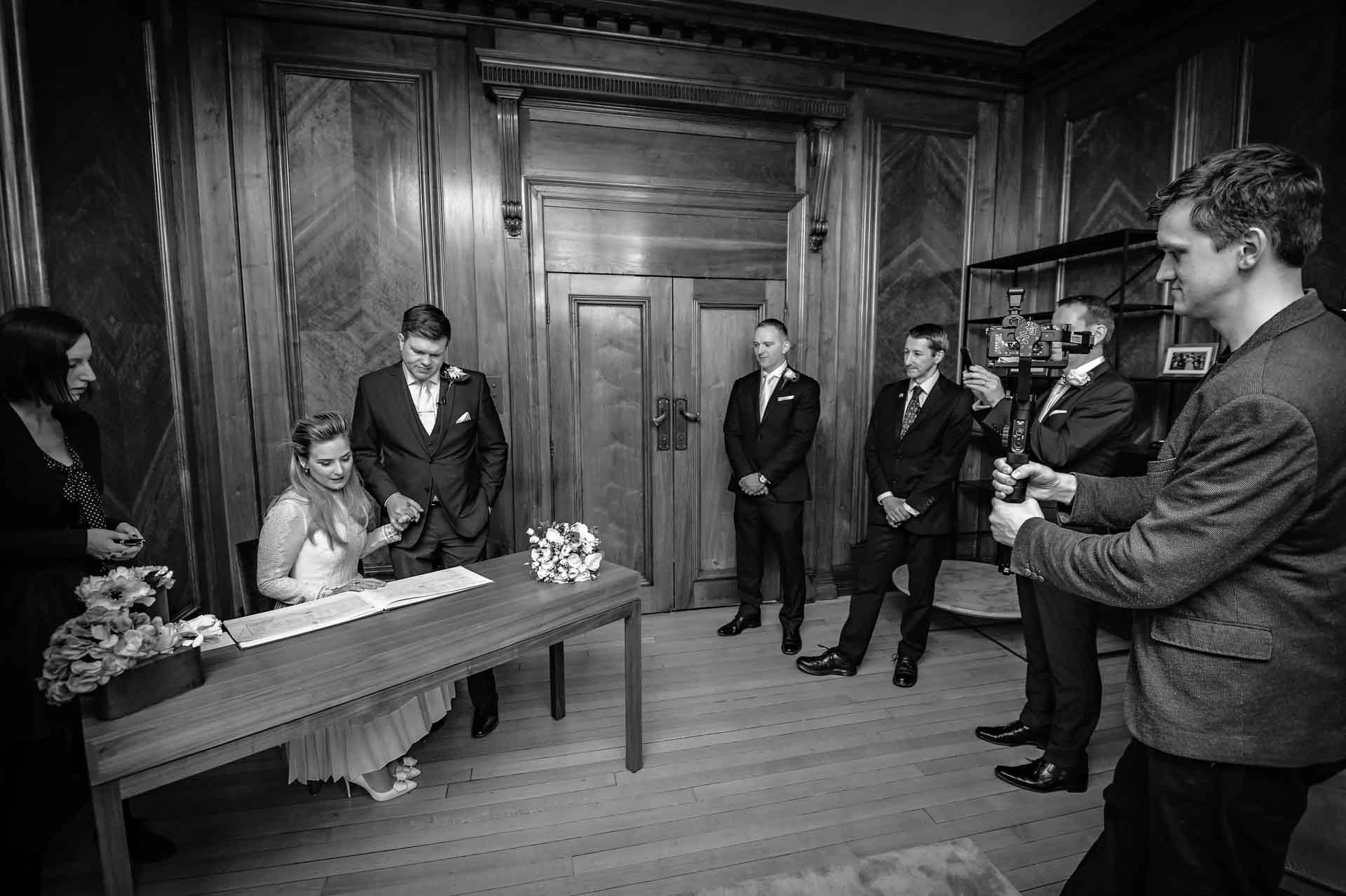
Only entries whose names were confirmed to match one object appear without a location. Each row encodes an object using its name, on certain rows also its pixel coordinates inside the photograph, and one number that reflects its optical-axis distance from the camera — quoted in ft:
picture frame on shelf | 10.93
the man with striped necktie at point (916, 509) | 10.76
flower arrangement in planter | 4.56
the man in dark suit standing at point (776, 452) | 12.39
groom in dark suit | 9.42
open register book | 6.28
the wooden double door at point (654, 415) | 13.42
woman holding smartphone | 6.03
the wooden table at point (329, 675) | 4.43
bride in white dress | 7.55
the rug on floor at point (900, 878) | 6.33
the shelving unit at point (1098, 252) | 11.71
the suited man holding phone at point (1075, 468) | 7.81
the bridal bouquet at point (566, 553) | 7.97
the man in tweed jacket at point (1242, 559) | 3.62
